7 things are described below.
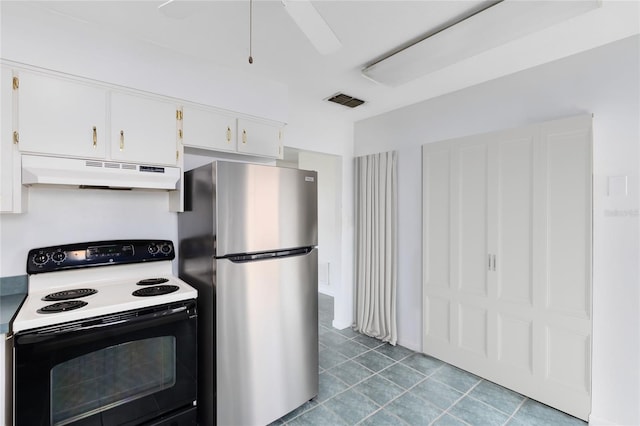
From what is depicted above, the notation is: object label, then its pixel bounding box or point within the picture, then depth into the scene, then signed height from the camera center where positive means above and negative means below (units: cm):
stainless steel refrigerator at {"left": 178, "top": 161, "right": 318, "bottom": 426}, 192 -50
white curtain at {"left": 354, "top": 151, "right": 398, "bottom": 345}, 345 -40
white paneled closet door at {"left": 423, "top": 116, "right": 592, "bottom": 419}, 220 -39
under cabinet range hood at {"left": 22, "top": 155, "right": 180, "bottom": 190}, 169 +23
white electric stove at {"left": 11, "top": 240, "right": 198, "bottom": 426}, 142 -68
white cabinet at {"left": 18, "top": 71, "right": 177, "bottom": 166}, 169 +55
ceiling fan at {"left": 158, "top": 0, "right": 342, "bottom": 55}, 109 +72
